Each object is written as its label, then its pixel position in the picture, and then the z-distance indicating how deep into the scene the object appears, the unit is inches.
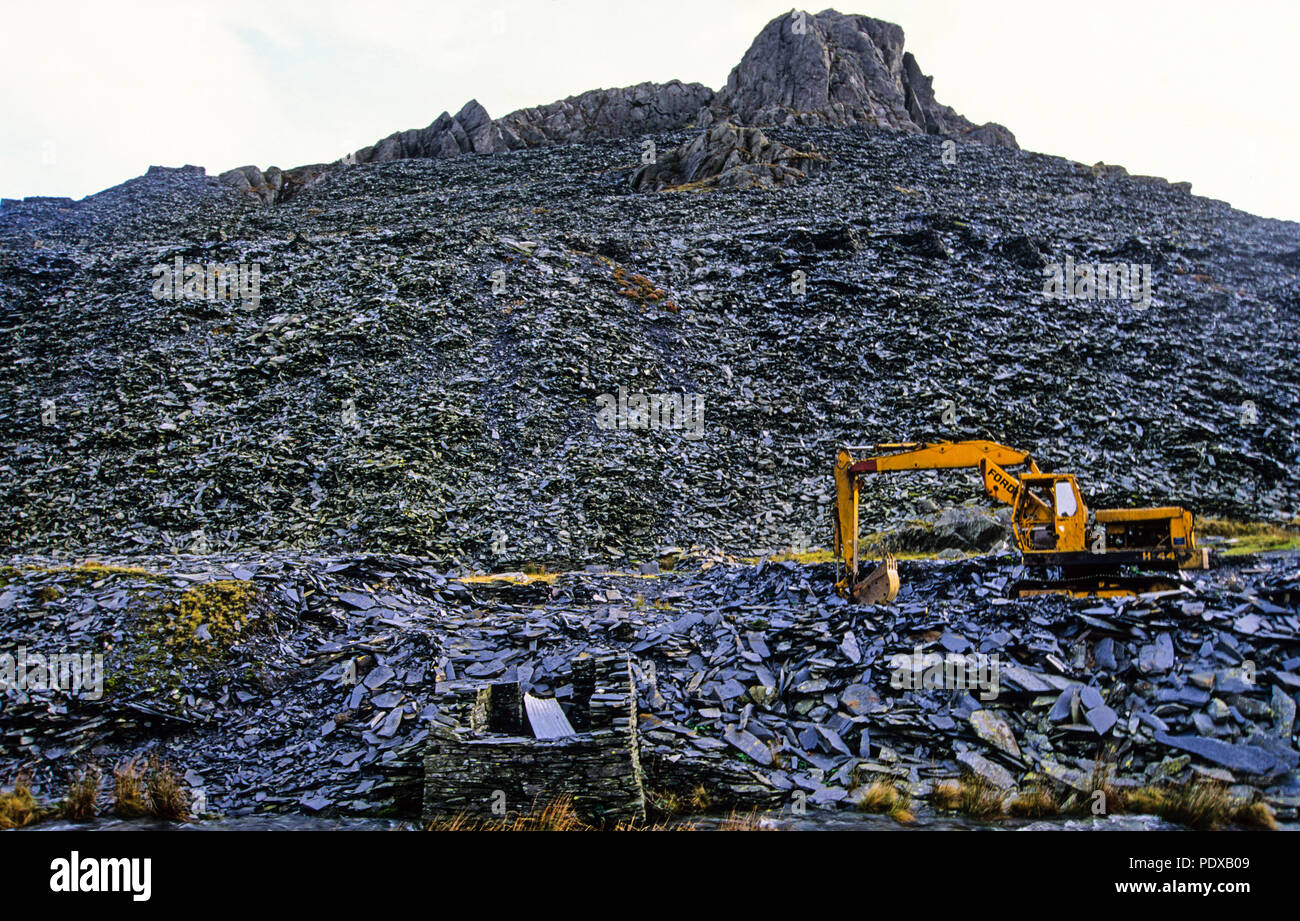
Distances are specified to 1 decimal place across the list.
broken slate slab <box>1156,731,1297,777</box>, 327.9
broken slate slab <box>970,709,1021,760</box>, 368.4
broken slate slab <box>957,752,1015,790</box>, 350.1
